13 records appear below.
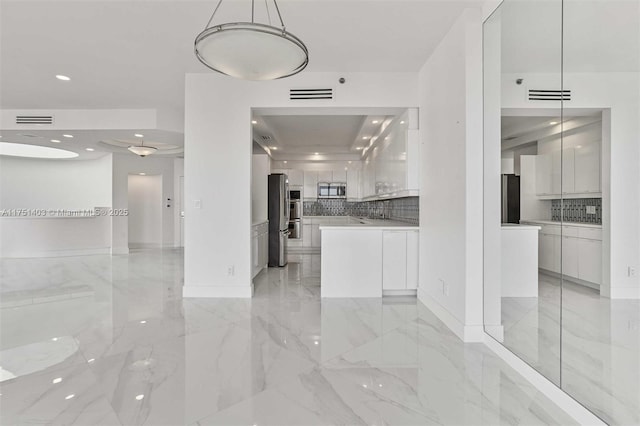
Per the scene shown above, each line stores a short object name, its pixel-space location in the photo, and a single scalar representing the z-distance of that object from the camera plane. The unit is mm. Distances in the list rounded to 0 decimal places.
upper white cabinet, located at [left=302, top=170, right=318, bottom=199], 8664
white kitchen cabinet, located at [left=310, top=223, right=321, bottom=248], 8328
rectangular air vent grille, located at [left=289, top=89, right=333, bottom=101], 3994
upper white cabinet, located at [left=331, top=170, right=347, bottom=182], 8695
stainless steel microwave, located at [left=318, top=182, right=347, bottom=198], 8703
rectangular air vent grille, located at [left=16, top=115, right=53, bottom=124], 5379
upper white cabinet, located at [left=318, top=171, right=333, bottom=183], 8695
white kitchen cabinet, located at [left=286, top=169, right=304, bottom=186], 8500
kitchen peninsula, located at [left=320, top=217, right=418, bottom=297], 4082
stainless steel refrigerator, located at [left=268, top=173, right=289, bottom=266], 6180
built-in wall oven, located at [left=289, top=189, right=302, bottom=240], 7918
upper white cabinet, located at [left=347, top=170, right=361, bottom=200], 8719
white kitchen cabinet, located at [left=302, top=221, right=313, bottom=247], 8328
